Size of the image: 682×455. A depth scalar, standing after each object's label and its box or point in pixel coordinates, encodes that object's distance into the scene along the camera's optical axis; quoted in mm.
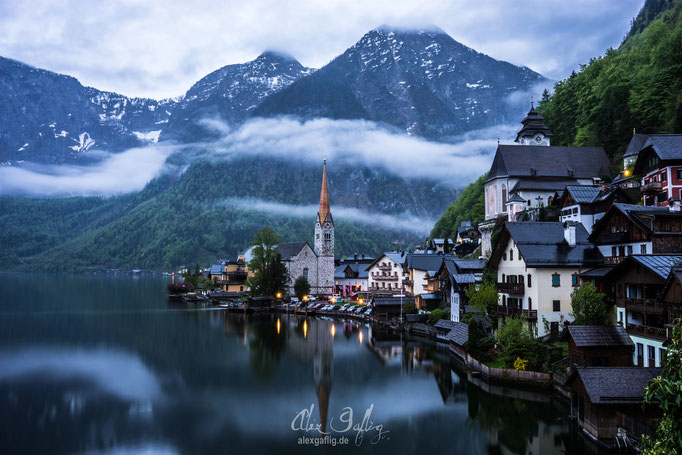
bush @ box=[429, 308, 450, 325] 65488
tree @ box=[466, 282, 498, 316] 48219
